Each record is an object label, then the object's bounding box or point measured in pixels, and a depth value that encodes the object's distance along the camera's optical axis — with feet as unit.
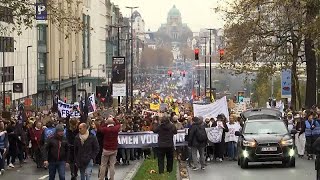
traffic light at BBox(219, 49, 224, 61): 159.33
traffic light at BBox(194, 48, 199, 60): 197.67
